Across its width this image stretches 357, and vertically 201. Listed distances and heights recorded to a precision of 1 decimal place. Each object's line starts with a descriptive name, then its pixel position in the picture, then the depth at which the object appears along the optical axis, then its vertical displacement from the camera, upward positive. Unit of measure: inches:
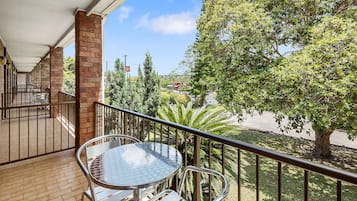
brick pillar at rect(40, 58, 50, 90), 356.5 +37.6
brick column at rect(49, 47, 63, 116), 250.7 +28.1
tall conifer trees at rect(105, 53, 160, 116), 339.0 +8.1
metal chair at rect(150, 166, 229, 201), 41.7 -26.0
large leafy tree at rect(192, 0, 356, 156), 210.5 +66.4
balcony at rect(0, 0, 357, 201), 61.6 -26.5
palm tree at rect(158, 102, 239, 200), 133.7 -19.6
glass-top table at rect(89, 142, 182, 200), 44.0 -19.0
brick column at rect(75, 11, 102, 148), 128.8 +16.5
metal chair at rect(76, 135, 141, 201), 48.4 -21.0
